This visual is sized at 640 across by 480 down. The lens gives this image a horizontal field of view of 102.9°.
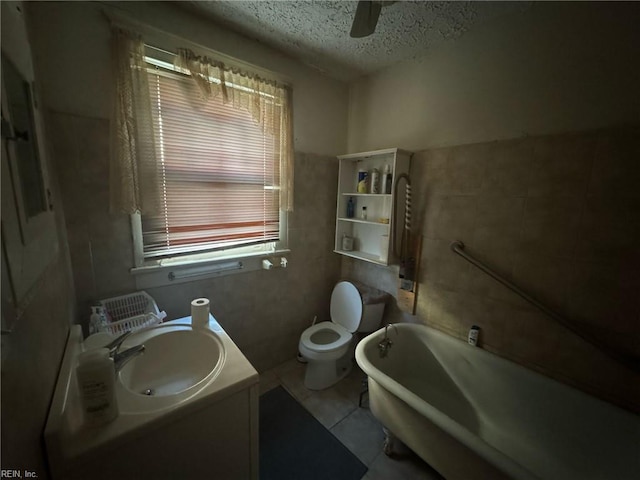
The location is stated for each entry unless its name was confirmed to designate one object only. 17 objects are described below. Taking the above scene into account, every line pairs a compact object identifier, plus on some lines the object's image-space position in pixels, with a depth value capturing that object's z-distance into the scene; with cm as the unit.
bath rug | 146
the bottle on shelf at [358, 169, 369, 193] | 217
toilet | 199
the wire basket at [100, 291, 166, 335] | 137
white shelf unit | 197
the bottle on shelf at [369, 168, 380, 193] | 209
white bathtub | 118
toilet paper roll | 139
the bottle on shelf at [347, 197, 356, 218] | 238
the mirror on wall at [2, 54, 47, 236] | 58
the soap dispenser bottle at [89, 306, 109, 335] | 130
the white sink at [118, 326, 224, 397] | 120
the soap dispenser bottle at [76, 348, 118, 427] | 74
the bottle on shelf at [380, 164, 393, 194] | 203
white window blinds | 158
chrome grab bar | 124
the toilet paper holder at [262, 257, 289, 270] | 203
